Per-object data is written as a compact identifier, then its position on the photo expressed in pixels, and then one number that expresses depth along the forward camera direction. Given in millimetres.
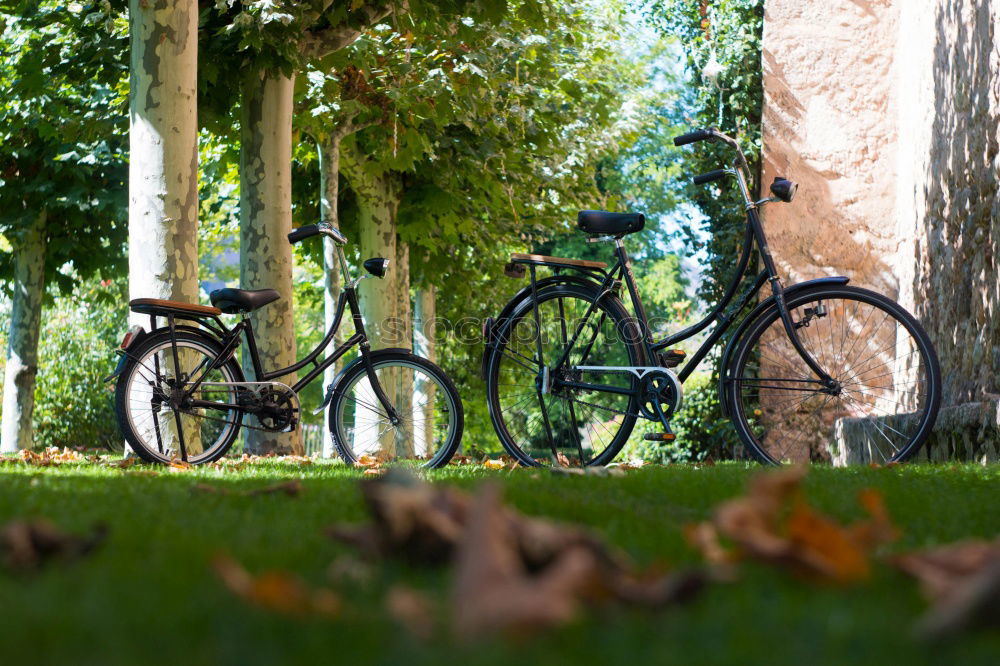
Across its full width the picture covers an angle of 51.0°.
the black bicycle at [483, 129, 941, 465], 5275
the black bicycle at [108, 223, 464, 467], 5805
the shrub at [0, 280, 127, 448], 21141
